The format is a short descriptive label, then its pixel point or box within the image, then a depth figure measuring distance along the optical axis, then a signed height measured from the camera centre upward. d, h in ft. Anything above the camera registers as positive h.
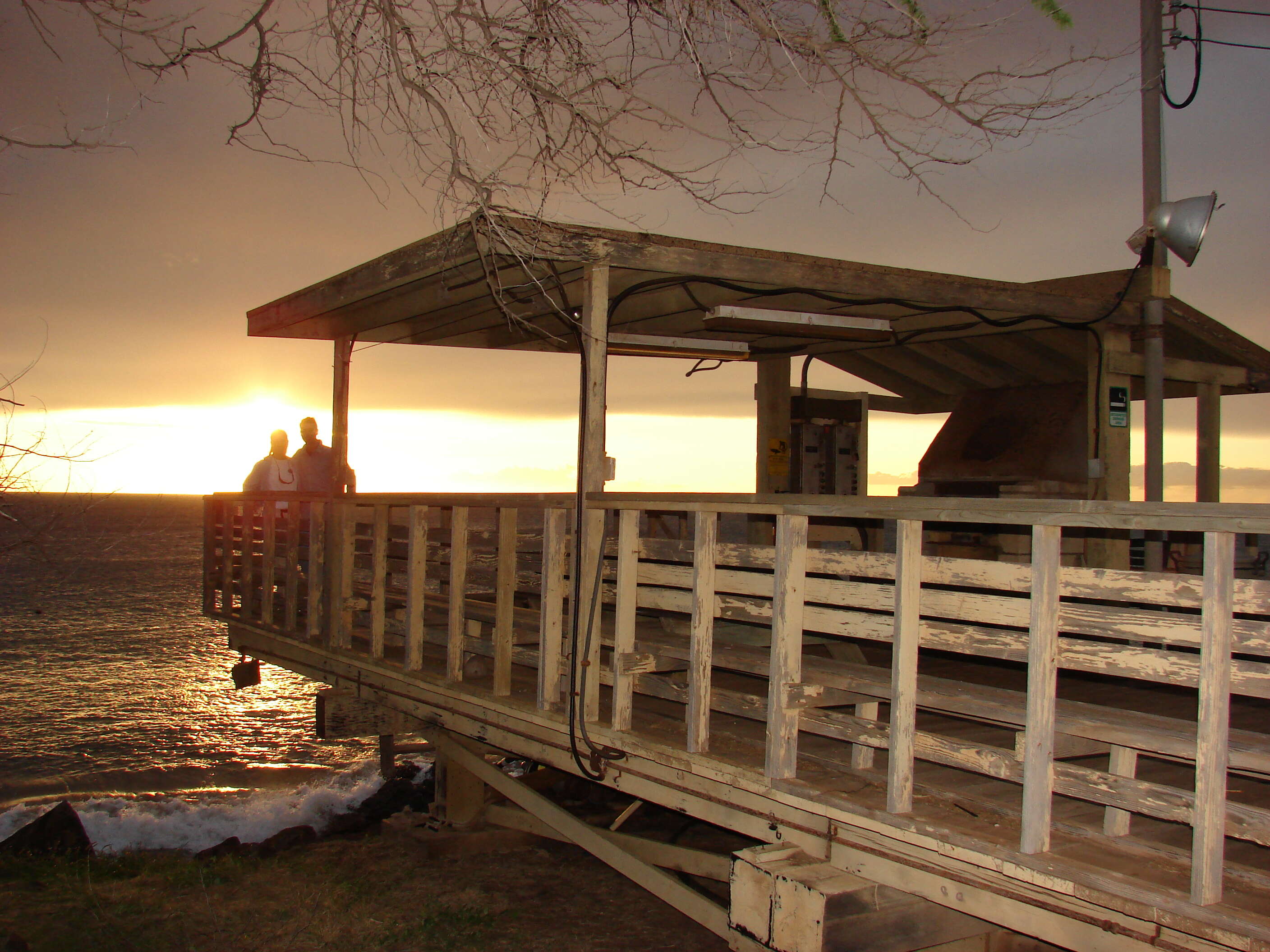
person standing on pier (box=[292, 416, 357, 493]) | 30.45 +0.76
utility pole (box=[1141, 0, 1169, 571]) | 23.84 +6.20
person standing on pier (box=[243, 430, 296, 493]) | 30.68 +0.37
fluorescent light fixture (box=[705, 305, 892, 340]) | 19.97 +3.84
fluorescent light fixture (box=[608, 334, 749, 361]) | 24.72 +3.85
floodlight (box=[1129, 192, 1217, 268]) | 21.84 +6.36
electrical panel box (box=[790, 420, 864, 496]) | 31.99 +1.51
